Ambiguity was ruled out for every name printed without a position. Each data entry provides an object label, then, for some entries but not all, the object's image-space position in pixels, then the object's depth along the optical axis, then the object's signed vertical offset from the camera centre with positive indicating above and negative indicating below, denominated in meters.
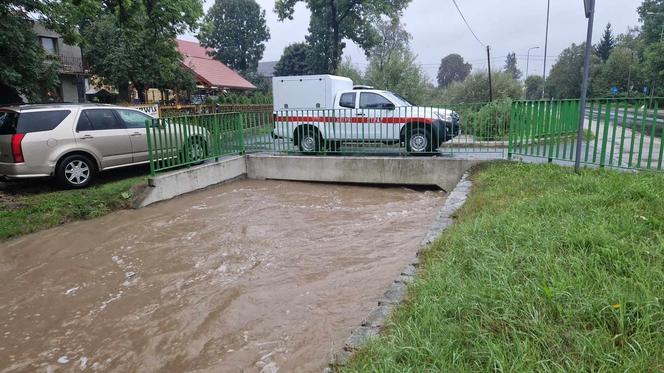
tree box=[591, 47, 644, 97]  53.22 +3.60
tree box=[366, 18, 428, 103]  24.64 +1.74
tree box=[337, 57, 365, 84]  27.02 +2.22
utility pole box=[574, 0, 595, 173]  6.10 +0.56
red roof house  38.25 +3.28
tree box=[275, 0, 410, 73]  27.31 +5.79
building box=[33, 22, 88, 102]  30.61 +3.21
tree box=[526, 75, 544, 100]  80.62 +3.87
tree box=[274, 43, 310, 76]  45.59 +4.99
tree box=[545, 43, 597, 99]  64.00 +4.41
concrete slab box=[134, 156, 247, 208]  8.69 -1.52
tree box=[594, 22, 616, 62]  70.88 +9.60
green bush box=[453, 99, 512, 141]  10.17 -0.36
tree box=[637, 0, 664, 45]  49.83 +9.65
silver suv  7.75 -0.54
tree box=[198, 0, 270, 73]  53.00 +9.38
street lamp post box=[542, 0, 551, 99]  29.28 +4.75
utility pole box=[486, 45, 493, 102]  27.09 +2.67
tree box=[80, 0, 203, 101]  12.84 +2.48
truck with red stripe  10.43 -0.33
